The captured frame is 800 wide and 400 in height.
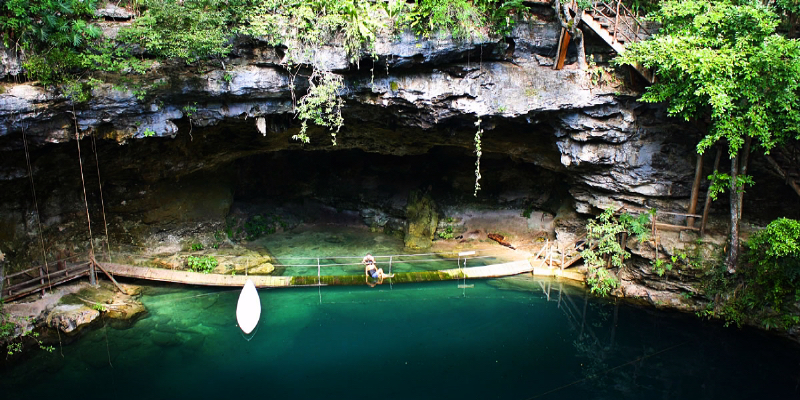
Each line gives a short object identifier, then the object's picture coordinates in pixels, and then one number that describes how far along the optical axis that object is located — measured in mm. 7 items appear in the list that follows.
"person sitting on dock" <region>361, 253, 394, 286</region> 13250
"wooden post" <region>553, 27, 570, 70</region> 11530
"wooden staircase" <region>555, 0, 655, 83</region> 11309
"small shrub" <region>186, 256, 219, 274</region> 13961
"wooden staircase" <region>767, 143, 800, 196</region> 10938
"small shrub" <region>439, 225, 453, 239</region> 17397
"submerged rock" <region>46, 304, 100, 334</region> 10906
